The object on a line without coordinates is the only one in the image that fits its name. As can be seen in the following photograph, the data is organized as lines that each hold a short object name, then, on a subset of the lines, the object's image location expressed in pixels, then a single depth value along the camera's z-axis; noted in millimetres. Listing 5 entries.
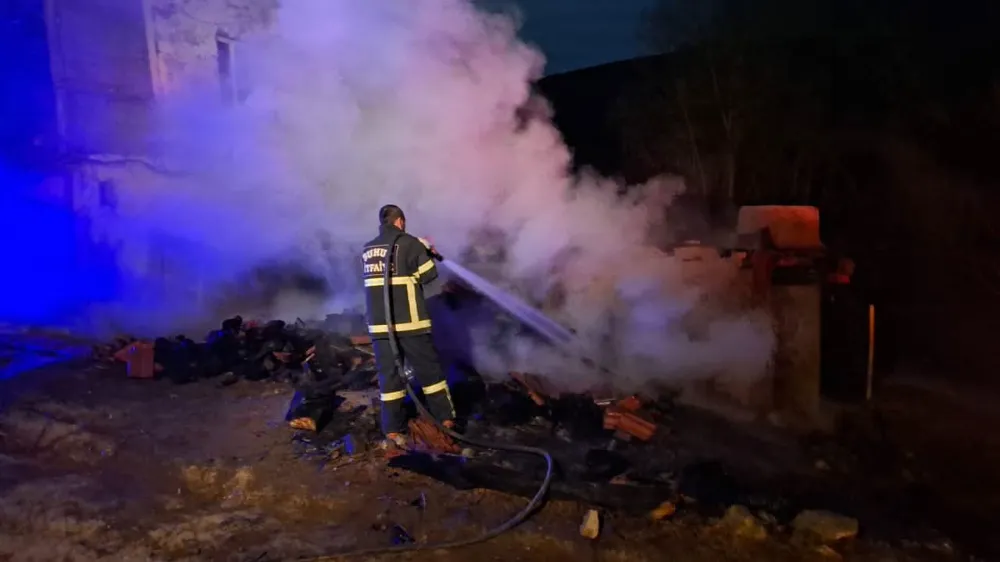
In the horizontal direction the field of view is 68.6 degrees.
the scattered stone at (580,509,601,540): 4398
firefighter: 6078
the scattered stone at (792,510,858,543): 4418
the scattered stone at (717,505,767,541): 4383
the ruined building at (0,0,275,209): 12117
